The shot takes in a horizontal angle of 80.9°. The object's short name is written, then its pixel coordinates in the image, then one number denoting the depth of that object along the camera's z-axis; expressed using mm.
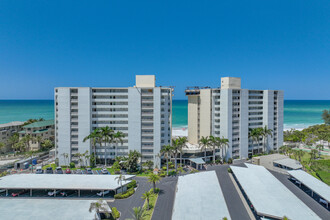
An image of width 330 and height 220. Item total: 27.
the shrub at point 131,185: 43288
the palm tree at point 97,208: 29672
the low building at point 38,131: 72125
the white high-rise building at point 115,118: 58875
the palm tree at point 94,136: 56625
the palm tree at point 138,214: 26994
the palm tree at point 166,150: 52031
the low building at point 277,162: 49062
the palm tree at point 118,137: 56606
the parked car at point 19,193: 39438
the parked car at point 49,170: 53000
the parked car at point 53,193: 39556
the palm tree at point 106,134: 56662
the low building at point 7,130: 73438
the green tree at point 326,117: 117825
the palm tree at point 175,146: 52000
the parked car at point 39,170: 52619
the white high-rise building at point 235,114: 63094
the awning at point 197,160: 55903
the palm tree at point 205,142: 58031
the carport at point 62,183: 39062
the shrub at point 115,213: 31636
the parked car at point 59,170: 52831
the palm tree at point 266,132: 65750
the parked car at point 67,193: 40006
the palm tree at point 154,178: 39375
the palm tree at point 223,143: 58894
